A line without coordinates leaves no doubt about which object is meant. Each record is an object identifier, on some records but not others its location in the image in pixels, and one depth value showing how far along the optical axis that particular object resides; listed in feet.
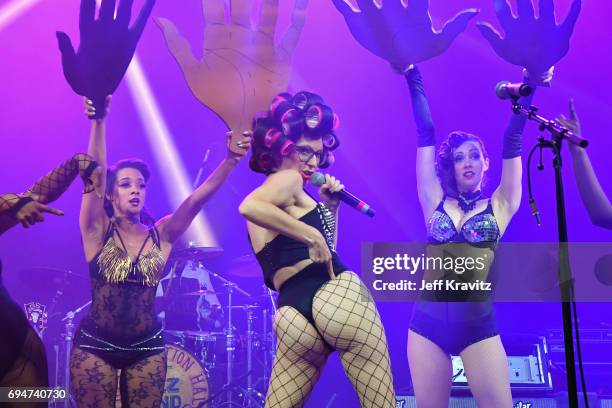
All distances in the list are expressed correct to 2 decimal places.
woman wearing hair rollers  10.03
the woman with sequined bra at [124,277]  12.96
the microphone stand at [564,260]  10.05
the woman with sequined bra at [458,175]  13.01
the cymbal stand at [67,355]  13.65
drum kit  13.67
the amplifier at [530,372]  13.41
